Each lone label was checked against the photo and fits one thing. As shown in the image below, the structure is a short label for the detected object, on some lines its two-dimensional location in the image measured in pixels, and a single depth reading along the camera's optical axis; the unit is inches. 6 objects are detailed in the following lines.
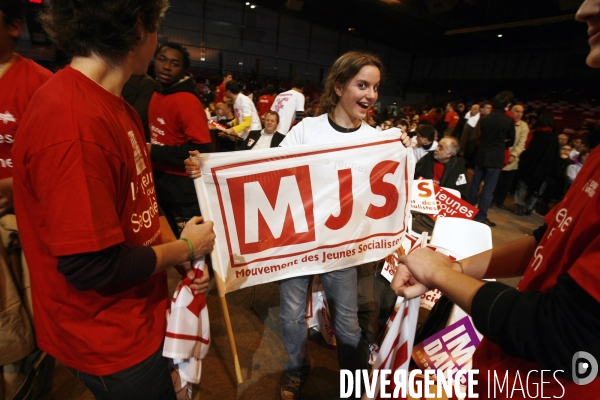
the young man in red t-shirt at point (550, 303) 28.3
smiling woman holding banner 78.1
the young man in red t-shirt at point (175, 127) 102.5
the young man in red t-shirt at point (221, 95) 368.6
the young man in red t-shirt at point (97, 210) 33.1
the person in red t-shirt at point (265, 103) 325.4
